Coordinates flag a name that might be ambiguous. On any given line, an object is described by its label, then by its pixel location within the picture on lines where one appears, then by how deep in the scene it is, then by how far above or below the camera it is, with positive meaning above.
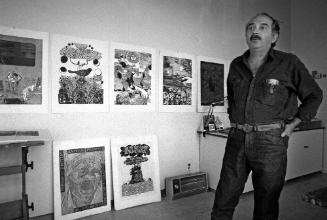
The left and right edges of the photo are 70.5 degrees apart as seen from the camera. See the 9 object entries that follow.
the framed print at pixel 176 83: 2.73 +0.33
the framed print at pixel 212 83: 3.02 +0.35
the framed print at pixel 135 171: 2.38 -0.66
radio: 2.62 -0.88
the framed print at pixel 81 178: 2.13 -0.65
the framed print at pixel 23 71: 1.95 +0.35
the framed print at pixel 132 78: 2.42 +0.35
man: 1.45 -0.05
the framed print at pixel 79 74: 2.15 +0.35
